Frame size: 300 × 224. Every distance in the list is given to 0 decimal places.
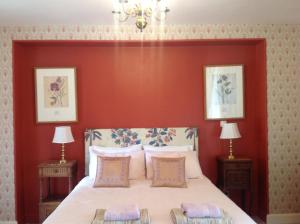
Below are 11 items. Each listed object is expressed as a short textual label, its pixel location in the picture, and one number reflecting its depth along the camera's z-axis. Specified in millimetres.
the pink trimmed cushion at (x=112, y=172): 2678
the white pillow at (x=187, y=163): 2929
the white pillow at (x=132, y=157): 2935
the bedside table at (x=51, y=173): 3030
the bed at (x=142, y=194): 2008
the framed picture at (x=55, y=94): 3273
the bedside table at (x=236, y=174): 3136
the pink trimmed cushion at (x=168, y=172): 2660
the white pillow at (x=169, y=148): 3141
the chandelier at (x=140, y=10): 1911
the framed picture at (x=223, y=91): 3357
